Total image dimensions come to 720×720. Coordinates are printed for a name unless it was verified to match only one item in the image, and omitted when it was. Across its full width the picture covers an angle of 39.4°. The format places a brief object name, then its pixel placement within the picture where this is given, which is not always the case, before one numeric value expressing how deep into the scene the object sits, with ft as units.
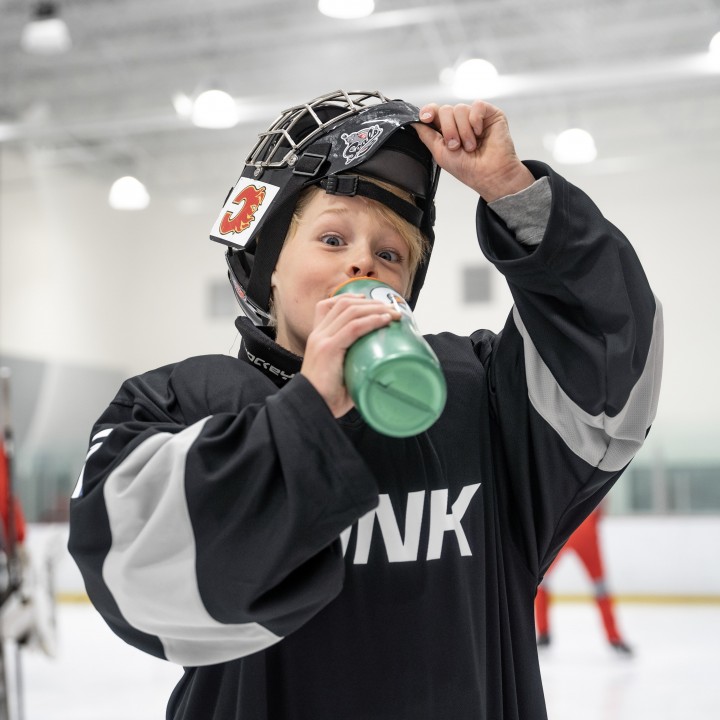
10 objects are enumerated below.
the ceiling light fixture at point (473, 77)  22.38
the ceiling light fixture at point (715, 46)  22.59
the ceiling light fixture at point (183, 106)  29.68
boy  2.58
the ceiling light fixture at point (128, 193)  28.68
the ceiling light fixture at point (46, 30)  21.81
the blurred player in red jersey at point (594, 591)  19.84
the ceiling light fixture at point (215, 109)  23.57
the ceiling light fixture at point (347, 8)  17.90
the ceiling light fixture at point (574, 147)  25.32
